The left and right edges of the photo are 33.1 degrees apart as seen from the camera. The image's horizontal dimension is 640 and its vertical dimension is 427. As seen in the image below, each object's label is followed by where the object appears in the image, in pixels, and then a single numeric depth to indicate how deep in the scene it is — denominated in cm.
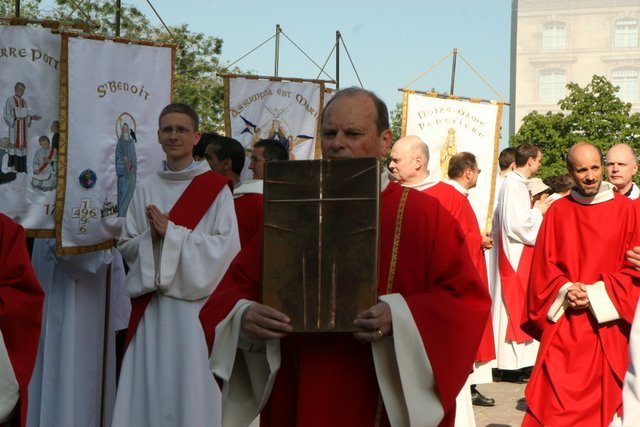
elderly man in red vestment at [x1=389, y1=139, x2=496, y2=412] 771
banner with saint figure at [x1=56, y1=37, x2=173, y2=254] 645
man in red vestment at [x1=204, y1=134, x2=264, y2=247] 685
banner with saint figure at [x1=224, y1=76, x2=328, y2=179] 1080
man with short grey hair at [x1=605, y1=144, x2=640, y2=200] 812
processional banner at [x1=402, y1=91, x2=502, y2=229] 1152
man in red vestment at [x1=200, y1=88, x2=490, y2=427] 333
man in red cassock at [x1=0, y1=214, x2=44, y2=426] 447
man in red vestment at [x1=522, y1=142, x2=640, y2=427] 659
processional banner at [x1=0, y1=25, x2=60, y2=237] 630
